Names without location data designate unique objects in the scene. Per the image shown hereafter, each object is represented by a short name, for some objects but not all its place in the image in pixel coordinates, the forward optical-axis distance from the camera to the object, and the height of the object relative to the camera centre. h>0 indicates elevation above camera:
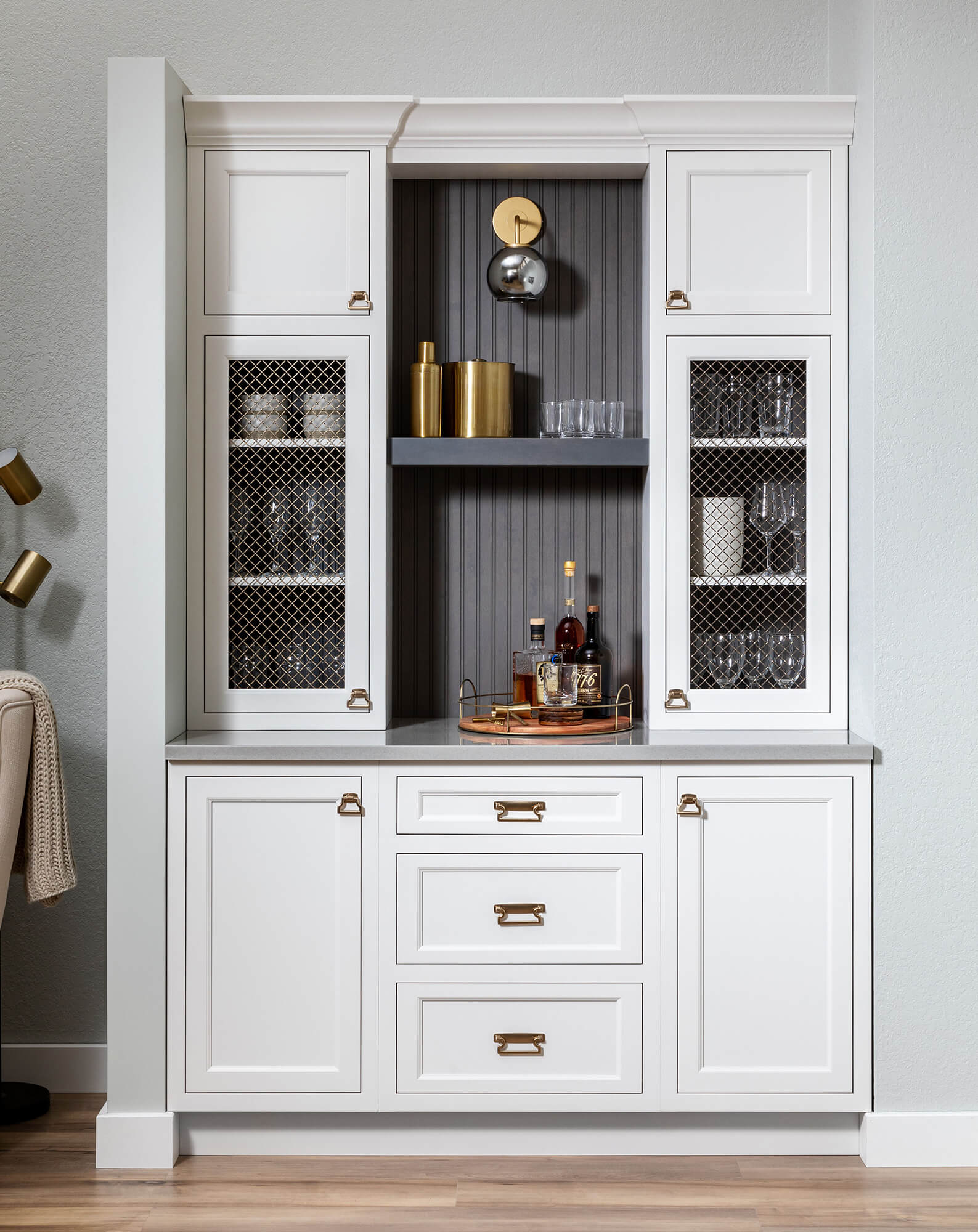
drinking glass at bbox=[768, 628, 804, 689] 2.38 -0.13
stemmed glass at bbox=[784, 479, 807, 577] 2.37 +0.20
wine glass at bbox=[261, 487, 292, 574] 2.39 +0.17
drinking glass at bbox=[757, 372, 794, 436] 2.37 +0.46
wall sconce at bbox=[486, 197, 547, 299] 2.45 +0.82
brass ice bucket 2.47 +0.48
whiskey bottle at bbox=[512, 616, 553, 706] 2.49 -0.17
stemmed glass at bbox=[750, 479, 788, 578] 2.38 +0.20
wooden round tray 2.32 -0.30
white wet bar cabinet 2.19 -0.29
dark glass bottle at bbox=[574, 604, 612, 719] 2.44 -0.17
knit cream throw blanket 2.08 -0.45
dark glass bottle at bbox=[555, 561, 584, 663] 2.56 -0.10
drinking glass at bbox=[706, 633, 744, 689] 2.39 -0.14
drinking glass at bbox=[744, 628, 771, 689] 2.39 -0.13
